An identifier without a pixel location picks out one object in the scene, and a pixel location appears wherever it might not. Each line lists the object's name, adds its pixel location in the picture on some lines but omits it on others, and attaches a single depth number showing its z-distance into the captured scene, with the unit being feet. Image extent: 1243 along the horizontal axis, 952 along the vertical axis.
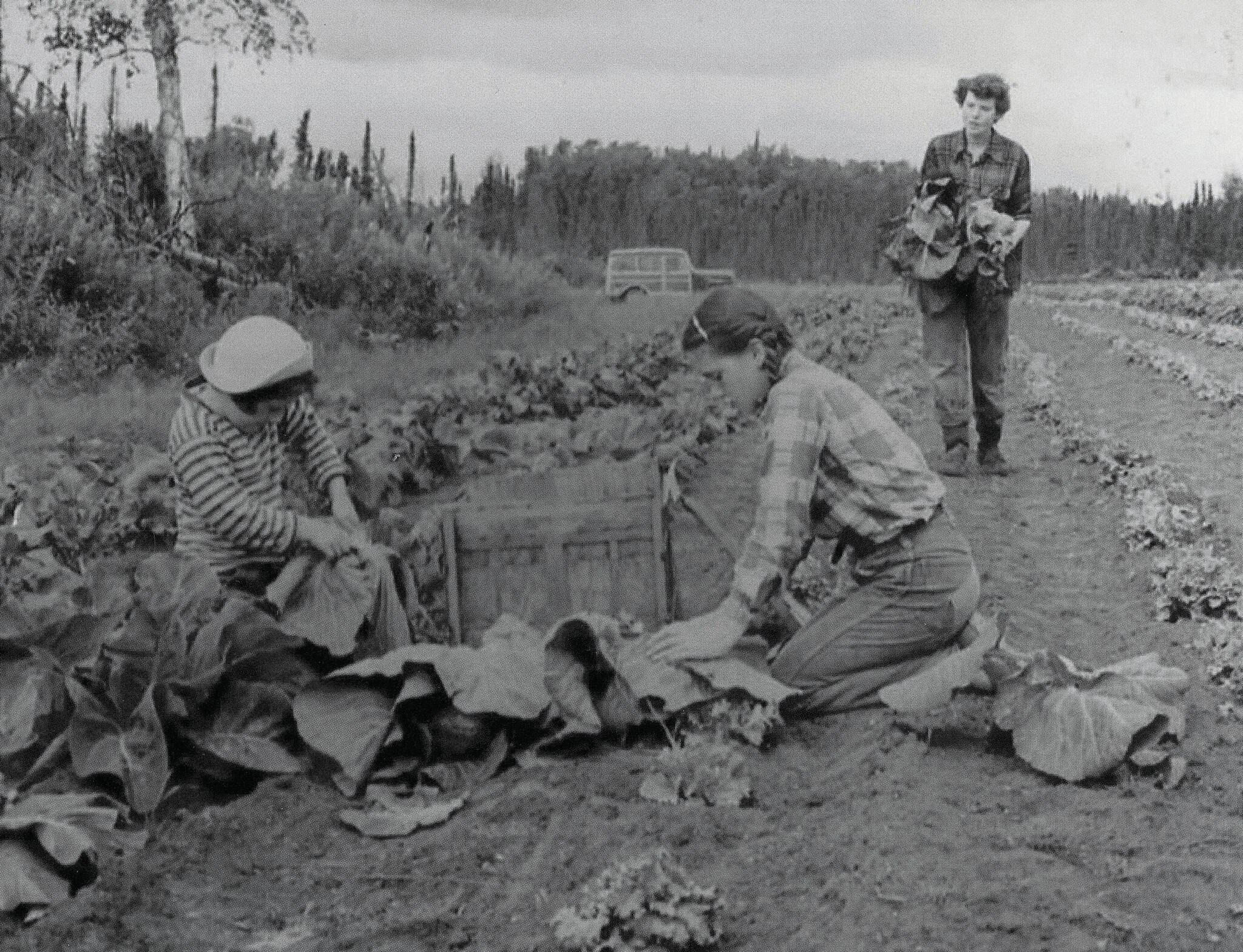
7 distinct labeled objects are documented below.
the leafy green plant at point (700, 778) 12.84
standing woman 26.76
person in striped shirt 15.60
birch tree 60.49
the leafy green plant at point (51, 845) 11.41
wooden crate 17.66
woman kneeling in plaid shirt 14.56
